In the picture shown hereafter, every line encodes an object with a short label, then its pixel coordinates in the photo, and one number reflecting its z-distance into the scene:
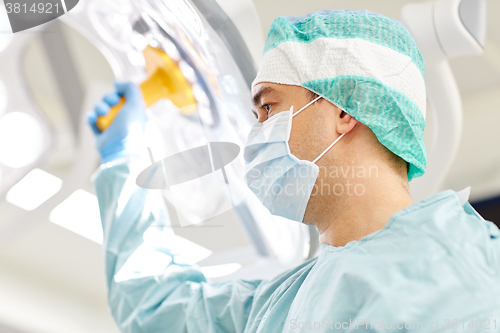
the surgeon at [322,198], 1.50
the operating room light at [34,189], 1.55
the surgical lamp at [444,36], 1.72
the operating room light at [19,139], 1.54
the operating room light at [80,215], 1.60
